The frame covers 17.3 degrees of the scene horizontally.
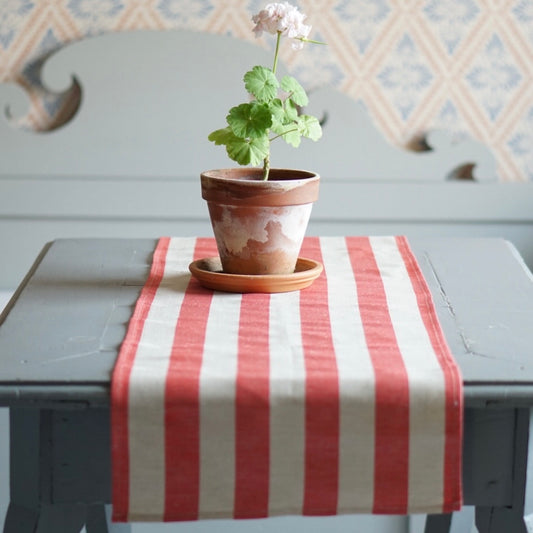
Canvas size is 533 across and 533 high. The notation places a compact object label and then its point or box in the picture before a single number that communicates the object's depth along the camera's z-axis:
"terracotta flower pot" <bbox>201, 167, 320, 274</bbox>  2.16
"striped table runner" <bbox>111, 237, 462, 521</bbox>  1.85
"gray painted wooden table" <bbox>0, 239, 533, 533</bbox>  1.88
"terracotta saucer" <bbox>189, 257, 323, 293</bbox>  2.18
